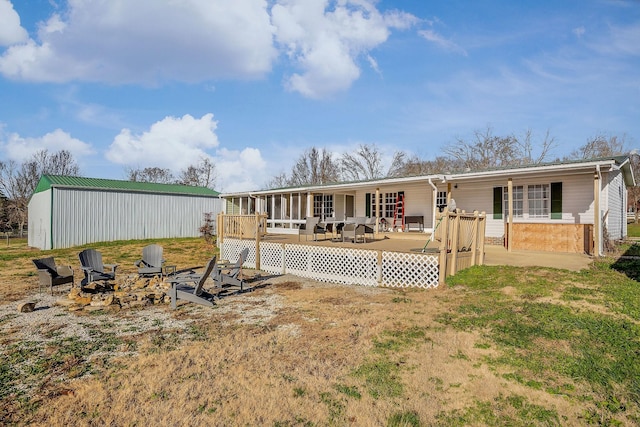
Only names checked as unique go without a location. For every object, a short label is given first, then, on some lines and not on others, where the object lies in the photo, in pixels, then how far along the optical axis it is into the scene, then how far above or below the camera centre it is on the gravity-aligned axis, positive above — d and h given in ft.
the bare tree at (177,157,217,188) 146.92 +18.60
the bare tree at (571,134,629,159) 108.37 +22.77
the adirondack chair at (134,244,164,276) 32.89 -3.52
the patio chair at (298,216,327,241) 39.55 -0.98
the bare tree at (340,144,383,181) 125.80 +19.69
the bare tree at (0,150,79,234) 120.47 +15.42
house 35.76 +2.46
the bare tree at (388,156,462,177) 119.25 +18.50
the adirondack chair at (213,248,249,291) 26.58 -4.39
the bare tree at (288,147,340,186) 124.77 +18.04
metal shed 62.18 +1.54
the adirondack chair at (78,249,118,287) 28.40 -3.98
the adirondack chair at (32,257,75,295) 25.49 -4.07
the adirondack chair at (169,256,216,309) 22.38 -4.70
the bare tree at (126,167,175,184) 151.12 +18.38
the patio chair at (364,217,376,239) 40.35 -0.29
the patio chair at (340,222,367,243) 35.60 -1.11
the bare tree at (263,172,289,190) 141.90 +15.51
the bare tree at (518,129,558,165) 104.01 +21.32
